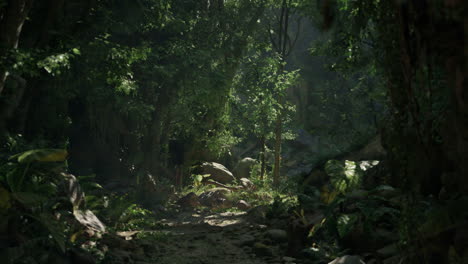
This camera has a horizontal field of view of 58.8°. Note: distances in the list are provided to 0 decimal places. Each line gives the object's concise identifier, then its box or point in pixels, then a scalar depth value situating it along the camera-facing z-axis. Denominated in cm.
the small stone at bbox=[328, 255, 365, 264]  531
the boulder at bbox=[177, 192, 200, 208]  1636
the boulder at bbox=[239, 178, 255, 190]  1991
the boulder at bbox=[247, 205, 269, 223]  1174
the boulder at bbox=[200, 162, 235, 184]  2077
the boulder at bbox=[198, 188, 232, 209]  1633
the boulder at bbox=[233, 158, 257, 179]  2377
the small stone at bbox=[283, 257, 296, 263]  716
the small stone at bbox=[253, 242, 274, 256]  811
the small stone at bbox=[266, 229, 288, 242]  880
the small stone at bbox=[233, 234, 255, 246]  913
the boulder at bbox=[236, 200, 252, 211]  1572
